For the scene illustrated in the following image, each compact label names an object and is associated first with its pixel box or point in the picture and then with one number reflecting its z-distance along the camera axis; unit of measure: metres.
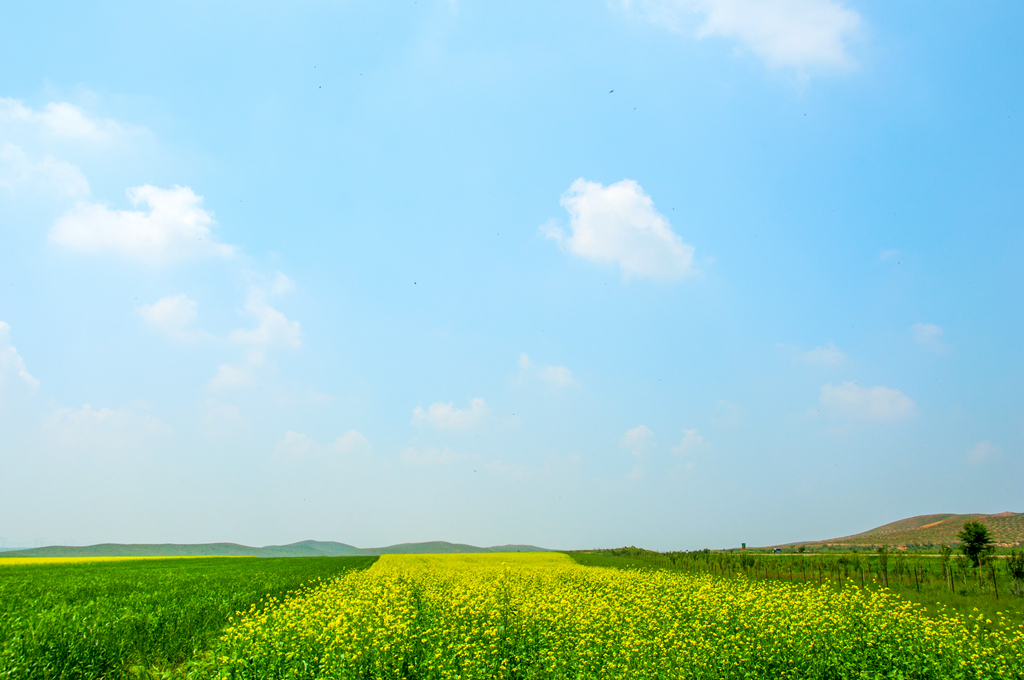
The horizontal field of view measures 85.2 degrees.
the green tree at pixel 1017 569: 35.11
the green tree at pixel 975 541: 52.62
